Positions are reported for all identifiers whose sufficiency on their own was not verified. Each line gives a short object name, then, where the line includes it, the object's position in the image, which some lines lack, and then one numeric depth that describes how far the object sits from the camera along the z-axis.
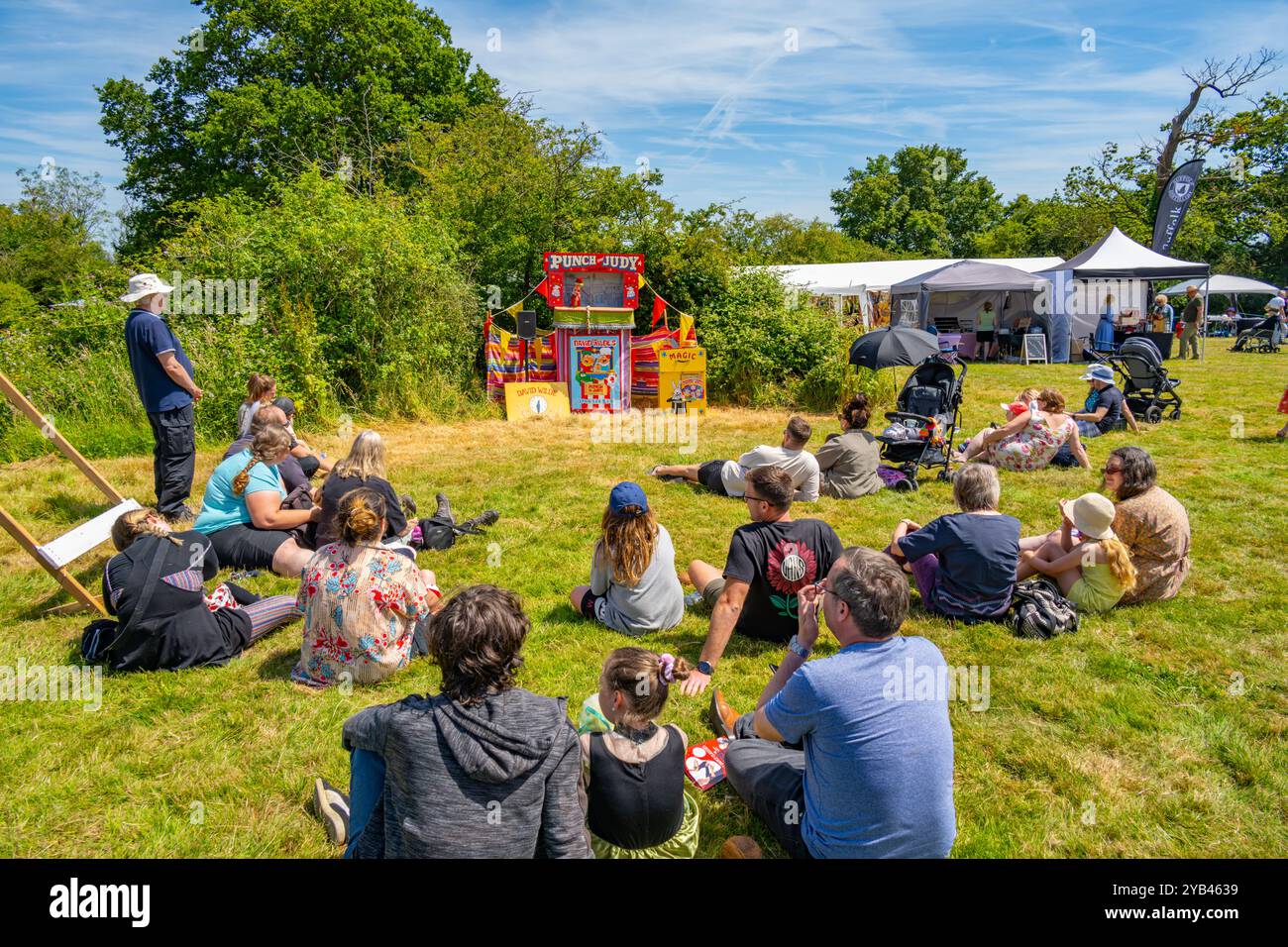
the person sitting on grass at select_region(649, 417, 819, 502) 7.42
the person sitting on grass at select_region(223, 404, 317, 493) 6.16
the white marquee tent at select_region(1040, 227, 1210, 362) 19.73
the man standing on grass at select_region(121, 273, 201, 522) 6.67
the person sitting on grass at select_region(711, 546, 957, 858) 2.54
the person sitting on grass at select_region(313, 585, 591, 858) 2.33
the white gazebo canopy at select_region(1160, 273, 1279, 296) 33.25
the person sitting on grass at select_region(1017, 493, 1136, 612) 4.97
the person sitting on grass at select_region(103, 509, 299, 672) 4.30
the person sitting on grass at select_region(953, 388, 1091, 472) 9.01
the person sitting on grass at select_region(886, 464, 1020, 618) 4.86
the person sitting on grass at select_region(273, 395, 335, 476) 7.36
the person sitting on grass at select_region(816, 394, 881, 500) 8.10
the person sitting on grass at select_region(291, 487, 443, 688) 4.22
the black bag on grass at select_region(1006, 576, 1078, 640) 4.91
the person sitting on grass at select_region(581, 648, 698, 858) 2.70
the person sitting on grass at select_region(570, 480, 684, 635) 4.66
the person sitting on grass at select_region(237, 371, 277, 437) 7.41
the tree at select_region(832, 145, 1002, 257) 52.47
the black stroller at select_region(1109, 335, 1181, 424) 11.66
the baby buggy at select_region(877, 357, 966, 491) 8.73
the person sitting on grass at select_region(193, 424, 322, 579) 5.94
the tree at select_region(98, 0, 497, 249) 26.56
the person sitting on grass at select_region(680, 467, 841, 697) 4.35
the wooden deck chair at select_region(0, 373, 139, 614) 4.95
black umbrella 10.77
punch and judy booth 13.70
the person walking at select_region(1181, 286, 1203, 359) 19.77
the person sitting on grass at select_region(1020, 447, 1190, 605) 5.15
